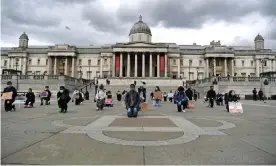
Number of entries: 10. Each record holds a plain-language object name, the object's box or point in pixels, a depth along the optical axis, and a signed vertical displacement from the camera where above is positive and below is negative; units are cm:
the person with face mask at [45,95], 1590 -38
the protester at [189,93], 1511 -12
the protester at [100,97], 1220 -41
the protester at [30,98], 1341 -56
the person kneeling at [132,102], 878 -55
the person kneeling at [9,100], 1071 -52
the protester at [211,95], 1509 -29
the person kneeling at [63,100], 1059 -56
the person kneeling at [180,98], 1159 -44
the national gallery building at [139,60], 6374 +1182
